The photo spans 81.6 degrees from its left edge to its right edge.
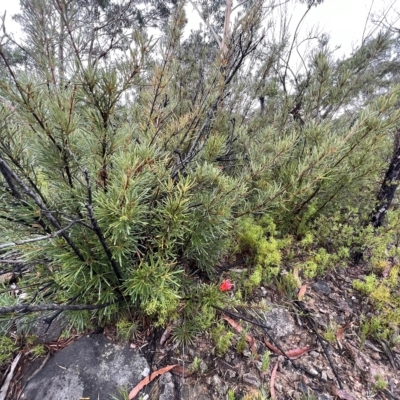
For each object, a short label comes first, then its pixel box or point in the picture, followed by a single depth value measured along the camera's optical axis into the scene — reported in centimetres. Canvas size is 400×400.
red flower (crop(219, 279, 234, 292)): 136
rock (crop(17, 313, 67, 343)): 137
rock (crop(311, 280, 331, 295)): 183
